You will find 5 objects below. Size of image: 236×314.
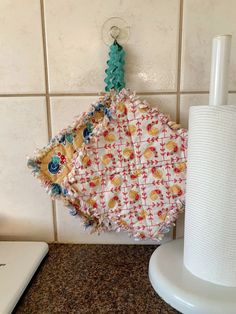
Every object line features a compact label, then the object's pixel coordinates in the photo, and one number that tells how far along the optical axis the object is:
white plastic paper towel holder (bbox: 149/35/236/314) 0.30
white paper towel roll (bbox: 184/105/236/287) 0.29
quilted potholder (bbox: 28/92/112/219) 0.41
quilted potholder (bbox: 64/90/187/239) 0.40
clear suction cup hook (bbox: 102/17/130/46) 0.41
